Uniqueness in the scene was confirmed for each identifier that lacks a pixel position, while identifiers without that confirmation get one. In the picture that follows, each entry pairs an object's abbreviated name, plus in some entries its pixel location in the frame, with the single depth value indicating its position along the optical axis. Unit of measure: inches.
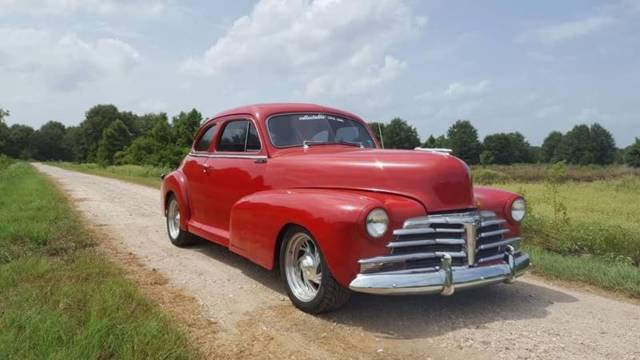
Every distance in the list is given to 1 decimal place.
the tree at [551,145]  3944.4
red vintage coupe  166.1
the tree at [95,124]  4035.4
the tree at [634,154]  2463.1
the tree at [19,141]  4372.5
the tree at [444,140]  2528.3
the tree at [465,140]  2935.5
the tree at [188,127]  1445.6
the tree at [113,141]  3041.3
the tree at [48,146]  4667.8
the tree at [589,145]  3444.9
